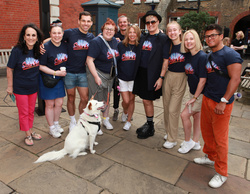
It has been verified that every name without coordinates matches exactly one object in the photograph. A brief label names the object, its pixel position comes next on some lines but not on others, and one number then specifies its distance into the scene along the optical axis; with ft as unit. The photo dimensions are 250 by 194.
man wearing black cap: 11.55
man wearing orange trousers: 7.93
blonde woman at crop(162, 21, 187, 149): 10.79
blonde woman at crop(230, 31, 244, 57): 33.20
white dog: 10.48
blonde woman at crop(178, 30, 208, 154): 9.61
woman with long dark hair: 10.61
